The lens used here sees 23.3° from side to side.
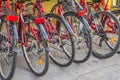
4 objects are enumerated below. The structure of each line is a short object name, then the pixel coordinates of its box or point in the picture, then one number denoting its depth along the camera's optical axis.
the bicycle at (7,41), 3.94
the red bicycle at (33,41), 4.16
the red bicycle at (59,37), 4.53
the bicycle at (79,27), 4.71
